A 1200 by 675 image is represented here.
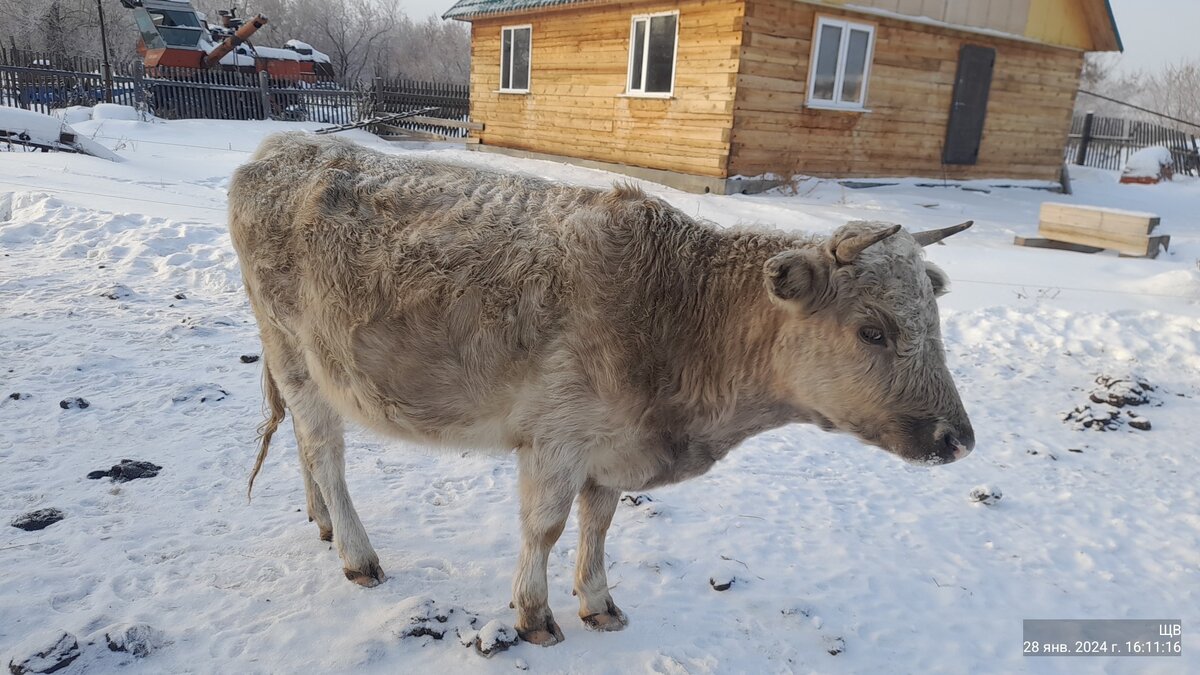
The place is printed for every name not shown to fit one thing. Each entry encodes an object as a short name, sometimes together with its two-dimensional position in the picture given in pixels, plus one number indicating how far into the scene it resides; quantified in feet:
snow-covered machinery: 86.99
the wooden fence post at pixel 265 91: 78.69
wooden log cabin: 43.37
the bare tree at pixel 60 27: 113.50
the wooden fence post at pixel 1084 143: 83.41
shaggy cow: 8.44
